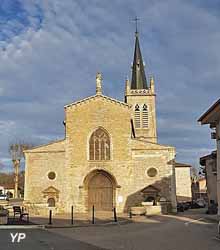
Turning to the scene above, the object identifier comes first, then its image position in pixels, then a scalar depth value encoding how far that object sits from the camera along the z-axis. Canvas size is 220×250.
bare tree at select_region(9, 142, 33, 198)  34.59
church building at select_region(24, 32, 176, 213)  21.89
